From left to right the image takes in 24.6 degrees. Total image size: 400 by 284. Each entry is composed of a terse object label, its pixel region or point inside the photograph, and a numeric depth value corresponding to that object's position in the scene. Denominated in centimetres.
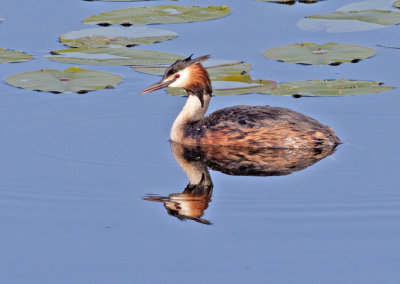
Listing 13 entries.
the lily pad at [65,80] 1214
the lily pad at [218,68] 1280
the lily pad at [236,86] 1207
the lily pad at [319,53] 1319
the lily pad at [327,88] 1187
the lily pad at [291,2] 1710
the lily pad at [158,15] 1527
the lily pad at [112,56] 1322
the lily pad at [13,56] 1339
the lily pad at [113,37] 1414
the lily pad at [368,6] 1599
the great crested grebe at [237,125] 1073
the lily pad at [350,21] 1498
